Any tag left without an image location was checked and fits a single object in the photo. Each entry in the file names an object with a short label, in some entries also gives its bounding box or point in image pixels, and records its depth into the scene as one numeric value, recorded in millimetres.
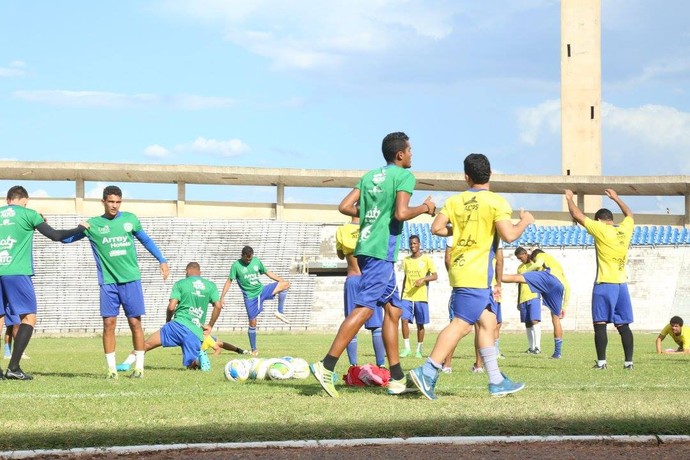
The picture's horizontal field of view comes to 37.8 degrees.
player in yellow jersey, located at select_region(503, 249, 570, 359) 18172
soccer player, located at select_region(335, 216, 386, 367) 11938
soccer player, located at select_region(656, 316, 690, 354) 18359
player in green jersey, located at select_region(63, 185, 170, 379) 11531
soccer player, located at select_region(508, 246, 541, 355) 19109
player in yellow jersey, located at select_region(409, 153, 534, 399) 8758
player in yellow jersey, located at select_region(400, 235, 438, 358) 18312
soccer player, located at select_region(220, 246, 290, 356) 19719
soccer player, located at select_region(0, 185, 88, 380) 11516
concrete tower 57688
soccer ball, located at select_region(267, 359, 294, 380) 11180
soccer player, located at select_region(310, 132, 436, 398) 8930
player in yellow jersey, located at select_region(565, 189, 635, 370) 13297
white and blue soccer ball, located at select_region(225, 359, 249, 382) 11195
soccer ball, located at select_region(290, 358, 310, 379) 11242
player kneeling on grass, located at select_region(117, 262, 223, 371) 14266
